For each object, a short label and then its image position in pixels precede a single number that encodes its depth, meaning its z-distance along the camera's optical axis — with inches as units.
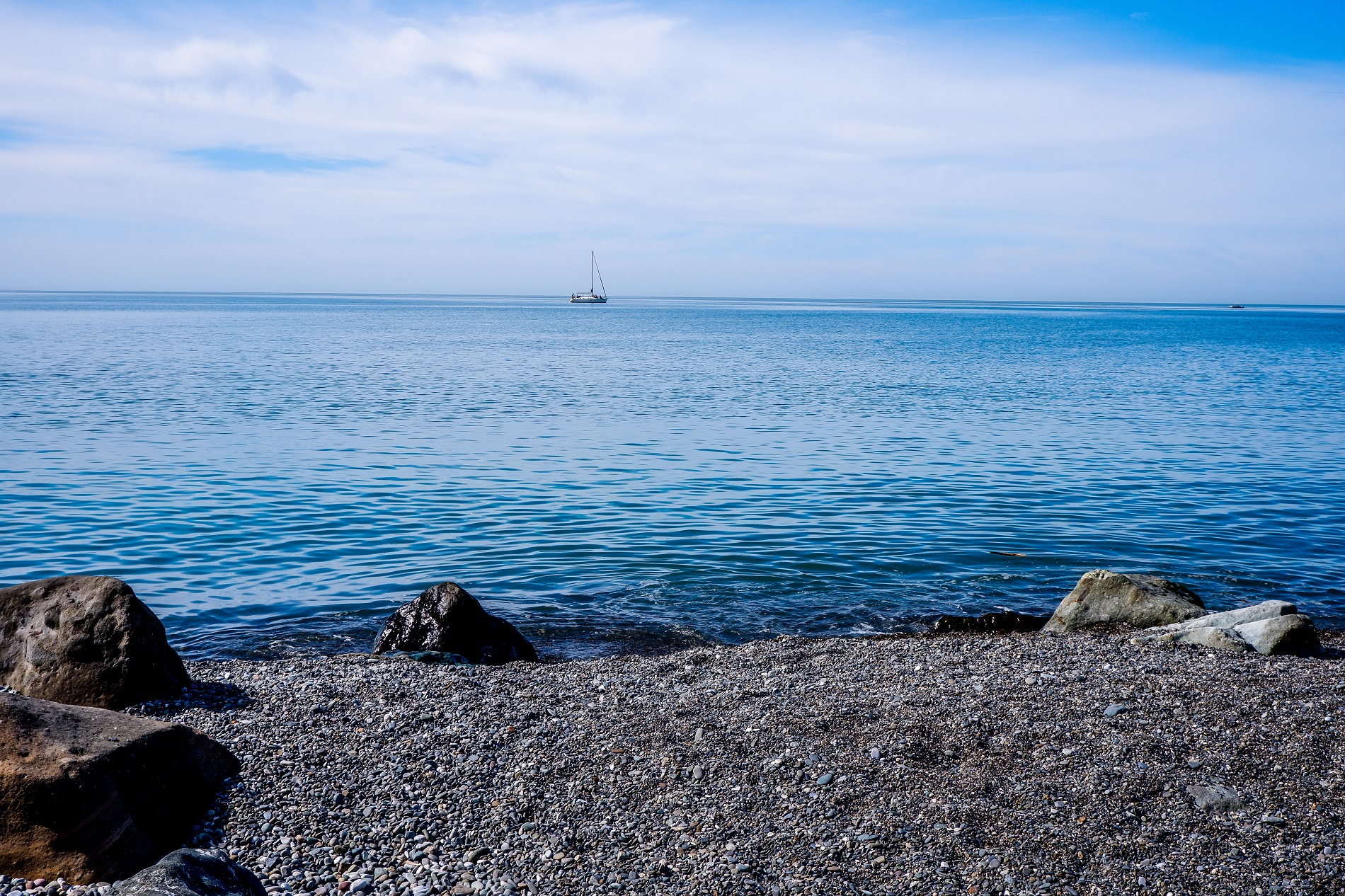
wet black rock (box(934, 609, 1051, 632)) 550.0
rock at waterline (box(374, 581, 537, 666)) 495.5
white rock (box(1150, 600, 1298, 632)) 496.4
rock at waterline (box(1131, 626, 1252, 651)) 462.3
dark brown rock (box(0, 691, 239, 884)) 271.6
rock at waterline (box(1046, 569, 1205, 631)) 538.0
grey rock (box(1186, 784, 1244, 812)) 296.5
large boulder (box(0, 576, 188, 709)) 395.2
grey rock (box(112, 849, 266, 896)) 229.8
